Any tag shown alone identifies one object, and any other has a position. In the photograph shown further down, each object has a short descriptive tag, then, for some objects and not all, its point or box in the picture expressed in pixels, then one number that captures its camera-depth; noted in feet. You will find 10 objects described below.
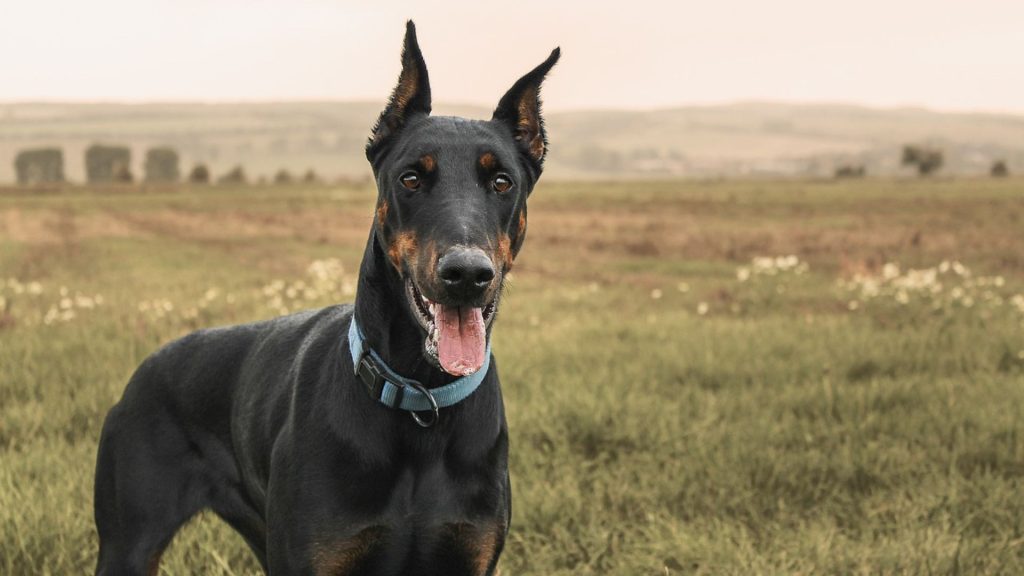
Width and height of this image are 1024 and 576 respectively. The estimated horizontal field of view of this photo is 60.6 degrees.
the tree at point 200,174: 287.48
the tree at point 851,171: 263.08
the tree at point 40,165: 342.44
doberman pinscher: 9.11
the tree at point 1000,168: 240.32
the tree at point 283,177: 271.69
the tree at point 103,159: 345.31
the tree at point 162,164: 357.61
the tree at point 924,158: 296.30
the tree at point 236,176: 280.63
